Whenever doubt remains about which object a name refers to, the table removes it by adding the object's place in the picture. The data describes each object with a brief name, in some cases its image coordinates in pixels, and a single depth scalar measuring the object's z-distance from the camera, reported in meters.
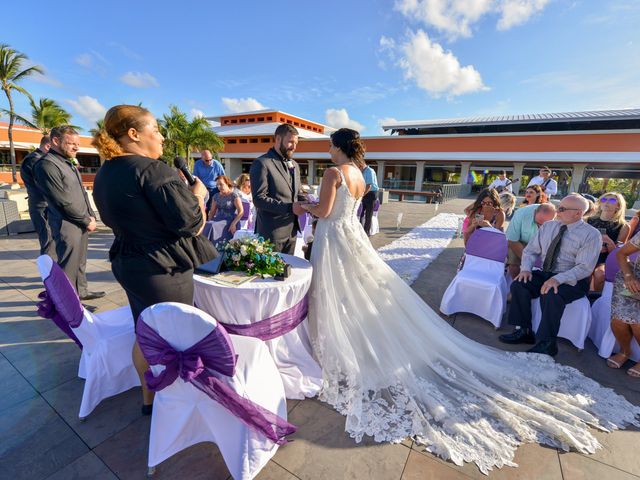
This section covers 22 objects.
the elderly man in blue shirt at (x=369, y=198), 7.15
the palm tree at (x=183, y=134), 21.98
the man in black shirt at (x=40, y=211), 3.48
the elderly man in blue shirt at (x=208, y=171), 6.11
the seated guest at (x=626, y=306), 2.68
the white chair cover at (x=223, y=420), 1.55
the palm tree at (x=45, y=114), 22.30
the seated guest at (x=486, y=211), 4.19
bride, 1.98
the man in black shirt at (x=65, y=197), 3.08
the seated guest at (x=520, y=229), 3.99
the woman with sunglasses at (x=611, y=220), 3.82
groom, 2.78
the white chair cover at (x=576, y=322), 3.01
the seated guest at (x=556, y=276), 2.94
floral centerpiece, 2.24
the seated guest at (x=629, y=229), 3.86
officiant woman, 1.48
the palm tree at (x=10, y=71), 17.02
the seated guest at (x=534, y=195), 4.96
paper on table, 2.04
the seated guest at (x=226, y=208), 4.99
